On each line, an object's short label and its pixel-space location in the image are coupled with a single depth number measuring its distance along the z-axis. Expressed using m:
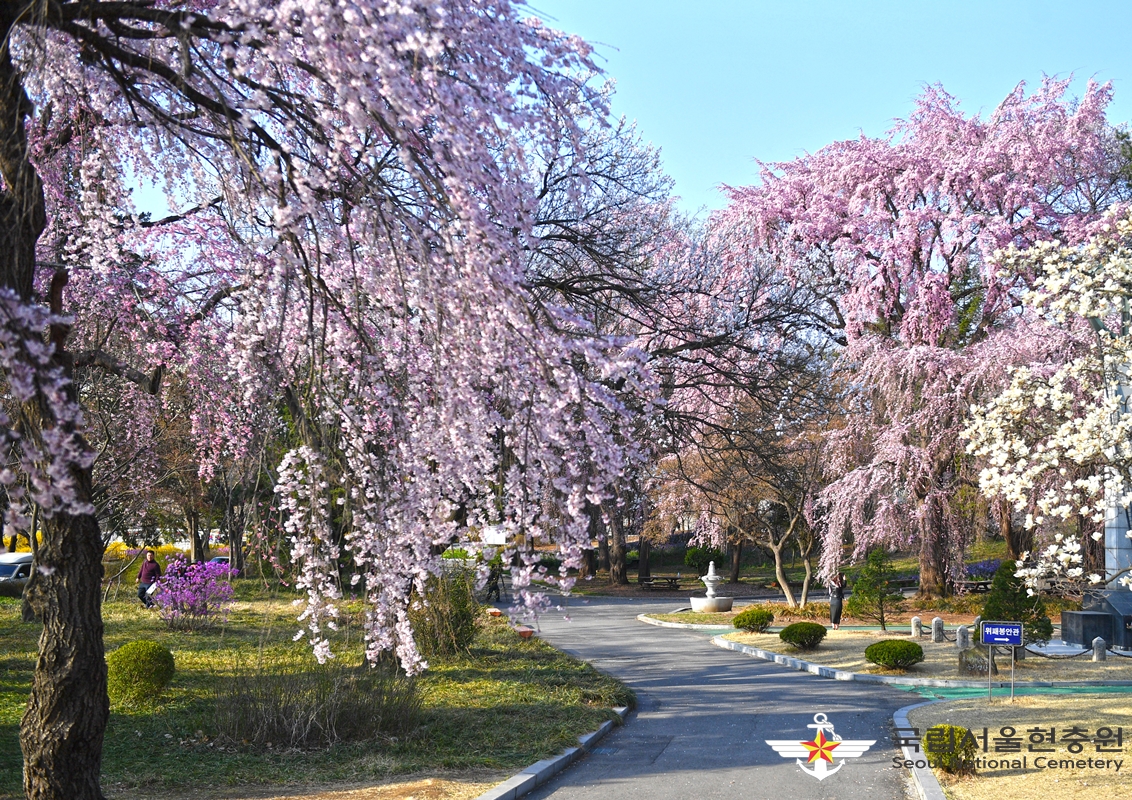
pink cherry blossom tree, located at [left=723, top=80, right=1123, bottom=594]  25.80
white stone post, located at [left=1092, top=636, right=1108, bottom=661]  17.08
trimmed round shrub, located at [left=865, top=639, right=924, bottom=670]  16.02
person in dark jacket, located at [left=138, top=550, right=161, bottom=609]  22.78
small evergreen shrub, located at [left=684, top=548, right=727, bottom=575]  46.88
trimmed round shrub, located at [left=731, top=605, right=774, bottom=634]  22.09
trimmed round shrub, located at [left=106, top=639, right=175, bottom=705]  12.04
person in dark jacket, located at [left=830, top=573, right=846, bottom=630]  23.67
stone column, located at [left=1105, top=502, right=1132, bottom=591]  21.88
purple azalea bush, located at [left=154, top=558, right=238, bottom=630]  19.27
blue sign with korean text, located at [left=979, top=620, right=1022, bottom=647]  12.08
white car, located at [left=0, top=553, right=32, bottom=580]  28.59
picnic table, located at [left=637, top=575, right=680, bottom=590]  39.75
